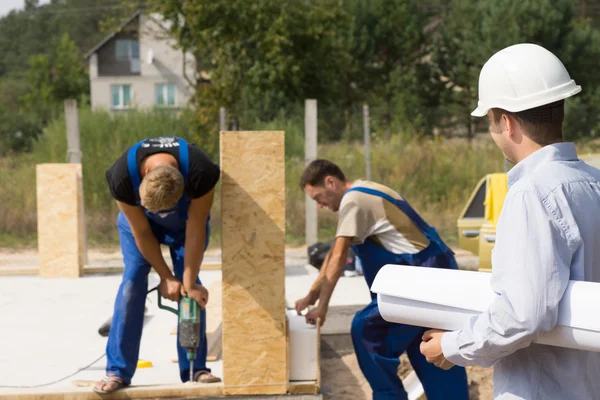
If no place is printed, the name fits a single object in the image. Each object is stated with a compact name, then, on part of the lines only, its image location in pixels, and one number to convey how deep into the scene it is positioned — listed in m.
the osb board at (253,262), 10.49
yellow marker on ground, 12.56
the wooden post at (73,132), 22.95
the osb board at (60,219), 20.54
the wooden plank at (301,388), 10.80
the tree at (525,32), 50.84
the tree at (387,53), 63.71
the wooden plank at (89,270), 21.39
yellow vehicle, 17.50
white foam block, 11.12
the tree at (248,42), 44.73
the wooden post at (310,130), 23.88
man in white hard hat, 4.58
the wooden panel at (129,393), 10.54
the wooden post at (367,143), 26.75
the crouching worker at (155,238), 10.37
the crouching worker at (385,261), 9.83
